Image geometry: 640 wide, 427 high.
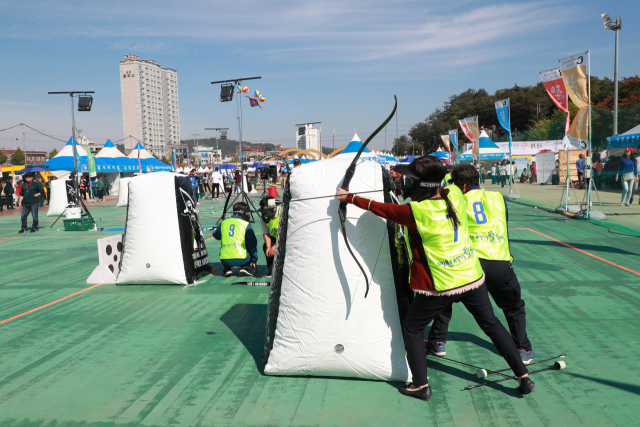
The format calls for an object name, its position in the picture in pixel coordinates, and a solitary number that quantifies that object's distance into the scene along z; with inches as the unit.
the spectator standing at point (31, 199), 525.3
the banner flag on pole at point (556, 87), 522.0
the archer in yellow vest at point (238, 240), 271.1
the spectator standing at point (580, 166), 820.0
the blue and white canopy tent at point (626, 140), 759.5
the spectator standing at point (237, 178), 999.2
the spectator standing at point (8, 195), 871.8
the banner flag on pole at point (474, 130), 855.3
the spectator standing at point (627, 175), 575.2
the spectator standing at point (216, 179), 1029.8
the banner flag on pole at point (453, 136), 1282.0
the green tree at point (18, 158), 3540.1
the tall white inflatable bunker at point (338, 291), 132.7
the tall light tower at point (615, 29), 910.7
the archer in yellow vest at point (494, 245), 140.0
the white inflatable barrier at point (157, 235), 259.9
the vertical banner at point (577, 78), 475.2
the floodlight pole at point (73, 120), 745.1
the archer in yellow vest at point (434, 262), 118.4
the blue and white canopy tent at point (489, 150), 1354.6
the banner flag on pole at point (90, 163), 946.1
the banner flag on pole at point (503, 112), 800.9
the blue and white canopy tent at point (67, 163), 1035.9
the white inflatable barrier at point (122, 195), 881.0
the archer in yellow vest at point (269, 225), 254.5
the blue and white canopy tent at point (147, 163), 1269.7
